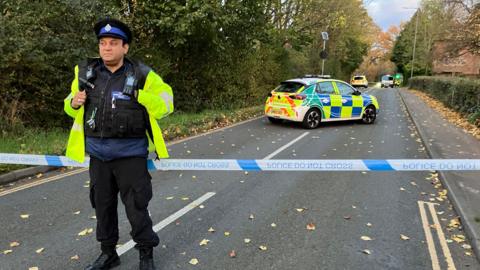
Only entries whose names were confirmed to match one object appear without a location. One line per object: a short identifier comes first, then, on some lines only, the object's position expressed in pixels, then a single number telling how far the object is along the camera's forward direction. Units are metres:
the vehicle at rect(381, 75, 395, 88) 59.16
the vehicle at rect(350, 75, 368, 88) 50.22
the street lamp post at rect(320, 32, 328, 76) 22.94
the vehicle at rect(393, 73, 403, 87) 65.75
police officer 3.09
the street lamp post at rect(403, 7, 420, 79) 57.05
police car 12.44
